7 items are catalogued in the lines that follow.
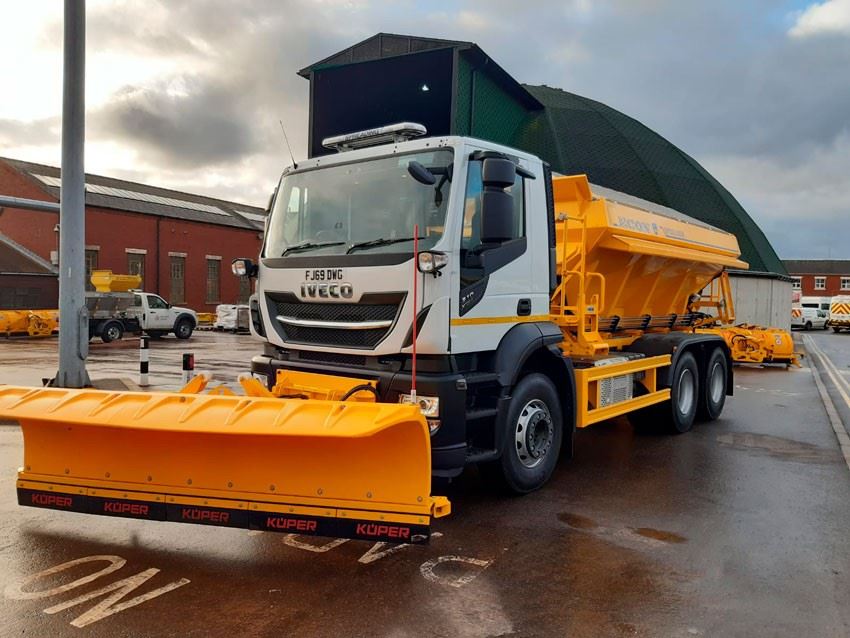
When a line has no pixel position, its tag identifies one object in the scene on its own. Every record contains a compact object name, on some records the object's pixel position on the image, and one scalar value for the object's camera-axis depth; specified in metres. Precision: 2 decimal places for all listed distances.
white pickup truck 25.12
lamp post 10.86
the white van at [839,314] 46.08
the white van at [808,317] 49.62
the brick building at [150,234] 37.59
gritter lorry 4.54
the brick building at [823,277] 83.50
